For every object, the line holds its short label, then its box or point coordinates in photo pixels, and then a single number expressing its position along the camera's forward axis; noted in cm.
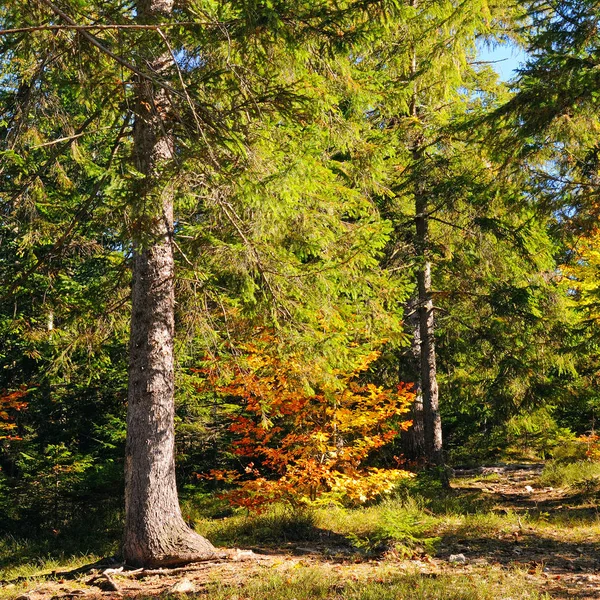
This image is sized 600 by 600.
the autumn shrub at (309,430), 926
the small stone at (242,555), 711
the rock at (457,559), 690
